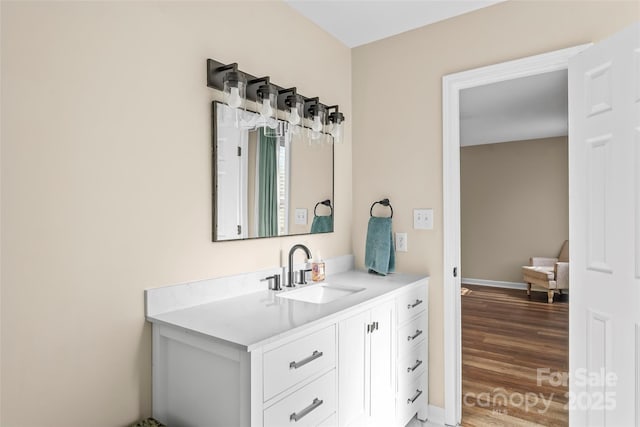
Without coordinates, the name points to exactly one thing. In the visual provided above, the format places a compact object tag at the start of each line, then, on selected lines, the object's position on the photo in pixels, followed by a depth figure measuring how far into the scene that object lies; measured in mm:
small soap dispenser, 2211
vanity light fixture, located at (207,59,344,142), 1701
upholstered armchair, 5406
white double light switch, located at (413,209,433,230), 2381
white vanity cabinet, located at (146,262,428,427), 1261
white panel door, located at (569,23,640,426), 1584
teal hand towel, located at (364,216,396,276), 2432
